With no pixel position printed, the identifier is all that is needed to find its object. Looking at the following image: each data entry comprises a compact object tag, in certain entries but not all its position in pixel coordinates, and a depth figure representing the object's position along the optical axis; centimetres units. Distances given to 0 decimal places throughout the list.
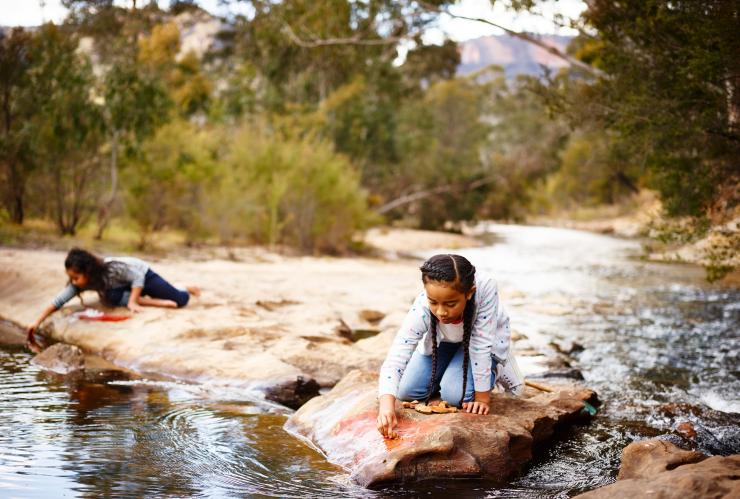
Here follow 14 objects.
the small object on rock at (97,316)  778
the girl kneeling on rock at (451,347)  407
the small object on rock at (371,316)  977
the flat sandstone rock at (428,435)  400
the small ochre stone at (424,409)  441
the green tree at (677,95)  694
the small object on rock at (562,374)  674
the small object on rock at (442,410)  442
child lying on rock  753
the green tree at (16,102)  1533
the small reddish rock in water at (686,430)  494
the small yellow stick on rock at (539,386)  545
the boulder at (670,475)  311
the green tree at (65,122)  1540
